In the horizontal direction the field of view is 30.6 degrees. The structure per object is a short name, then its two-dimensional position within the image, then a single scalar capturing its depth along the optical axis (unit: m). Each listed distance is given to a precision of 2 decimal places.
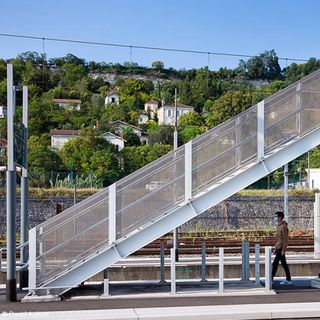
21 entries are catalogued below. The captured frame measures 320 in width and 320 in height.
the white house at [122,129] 91.25
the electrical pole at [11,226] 11.70
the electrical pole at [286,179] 28.32
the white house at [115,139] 79.72
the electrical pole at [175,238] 19.62
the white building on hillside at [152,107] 130.25
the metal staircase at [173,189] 12.10
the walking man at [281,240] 13.62
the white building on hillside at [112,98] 136.38
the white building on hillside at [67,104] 109.01
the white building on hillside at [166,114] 123.94
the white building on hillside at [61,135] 80.16
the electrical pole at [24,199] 13.53
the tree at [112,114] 99.50
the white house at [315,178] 60.59
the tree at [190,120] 93.69
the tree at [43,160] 57.16
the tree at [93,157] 57.28
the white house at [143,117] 118.88
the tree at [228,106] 89.56
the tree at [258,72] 196.88
